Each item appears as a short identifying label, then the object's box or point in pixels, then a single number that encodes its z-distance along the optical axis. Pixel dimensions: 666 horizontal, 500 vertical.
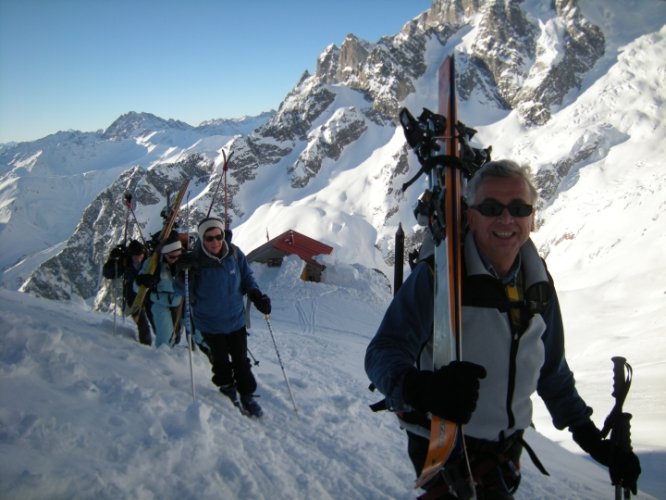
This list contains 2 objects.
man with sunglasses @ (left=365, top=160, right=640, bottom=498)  2.18
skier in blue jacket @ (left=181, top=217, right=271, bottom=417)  4.99
